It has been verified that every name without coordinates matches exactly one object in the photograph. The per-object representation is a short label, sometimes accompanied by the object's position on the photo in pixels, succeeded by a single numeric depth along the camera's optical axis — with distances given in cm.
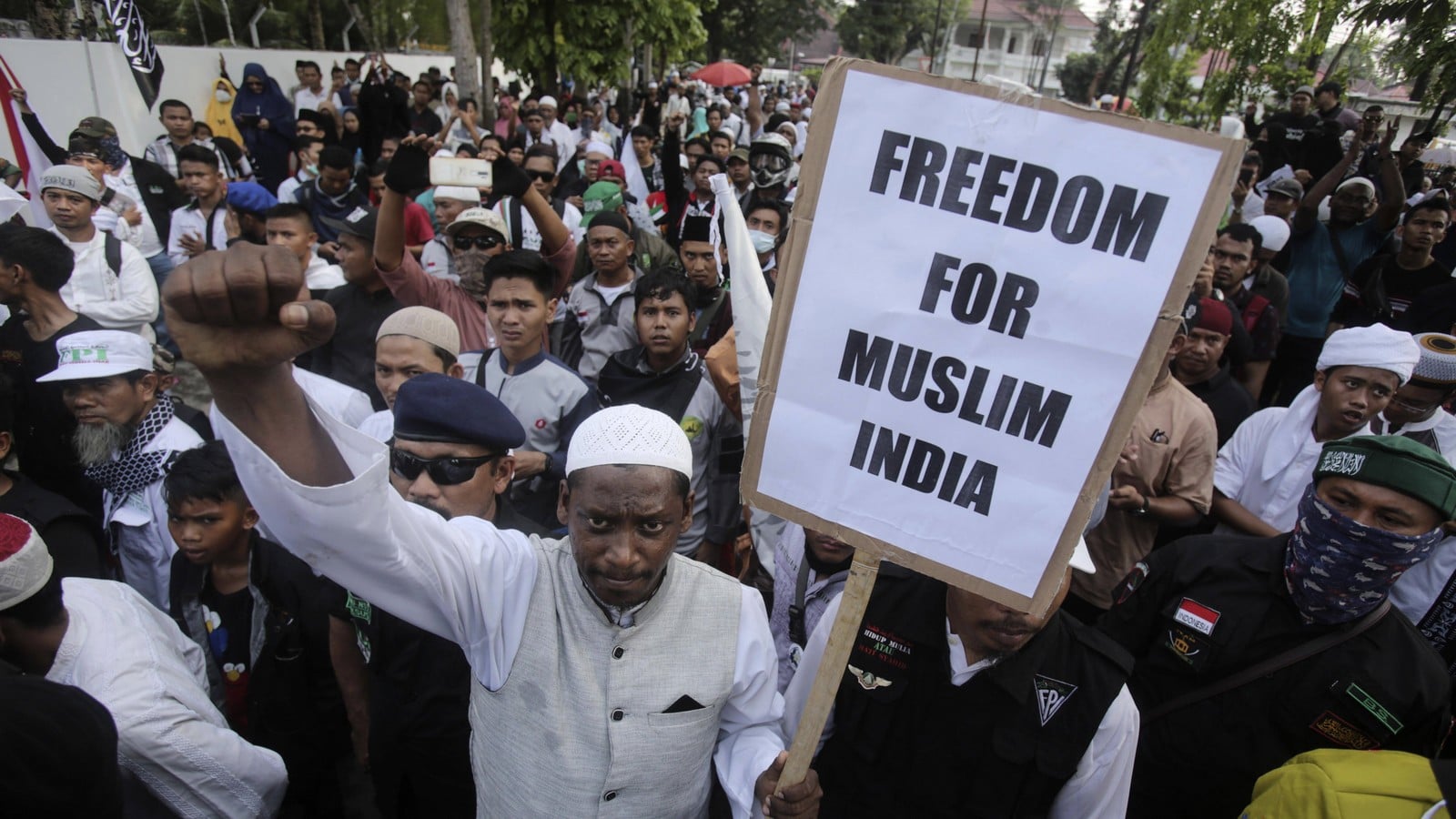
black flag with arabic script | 759
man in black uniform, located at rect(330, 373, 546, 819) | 227
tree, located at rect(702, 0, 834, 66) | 4281
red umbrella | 1985
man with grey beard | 312
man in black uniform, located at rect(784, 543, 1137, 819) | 193
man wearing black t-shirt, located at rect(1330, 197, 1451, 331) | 575
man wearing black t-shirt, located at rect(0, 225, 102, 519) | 347
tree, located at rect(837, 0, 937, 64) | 5741
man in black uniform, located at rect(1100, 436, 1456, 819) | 217
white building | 7694
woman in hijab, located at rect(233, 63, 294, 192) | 1096
